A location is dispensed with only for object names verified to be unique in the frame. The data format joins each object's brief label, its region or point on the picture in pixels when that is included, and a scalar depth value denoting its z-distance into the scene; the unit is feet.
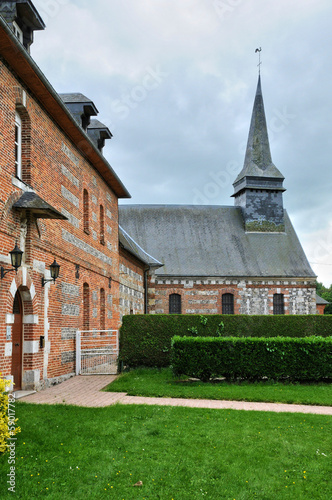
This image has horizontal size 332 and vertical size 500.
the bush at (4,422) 17.94
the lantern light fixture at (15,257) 29.17
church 92.68
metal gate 44.25
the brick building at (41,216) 30.55
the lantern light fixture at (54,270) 36.76
